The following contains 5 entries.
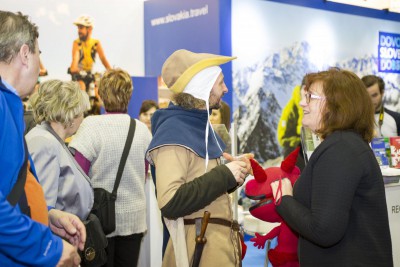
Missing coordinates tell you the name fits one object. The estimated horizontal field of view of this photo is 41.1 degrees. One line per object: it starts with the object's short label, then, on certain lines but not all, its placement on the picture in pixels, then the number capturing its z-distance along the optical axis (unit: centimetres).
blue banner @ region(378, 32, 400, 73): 891
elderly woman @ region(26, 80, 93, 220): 235
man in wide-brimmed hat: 197
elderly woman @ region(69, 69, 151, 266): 309
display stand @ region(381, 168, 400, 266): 353
